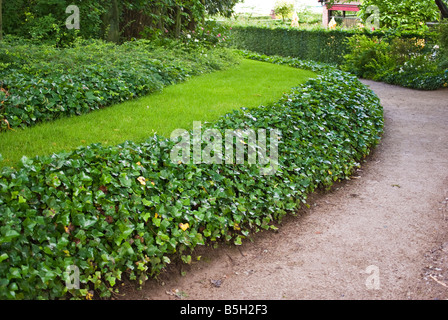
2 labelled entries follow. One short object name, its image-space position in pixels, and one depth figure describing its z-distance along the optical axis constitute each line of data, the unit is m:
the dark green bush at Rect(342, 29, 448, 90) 14.09
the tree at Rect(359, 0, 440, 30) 21.64
